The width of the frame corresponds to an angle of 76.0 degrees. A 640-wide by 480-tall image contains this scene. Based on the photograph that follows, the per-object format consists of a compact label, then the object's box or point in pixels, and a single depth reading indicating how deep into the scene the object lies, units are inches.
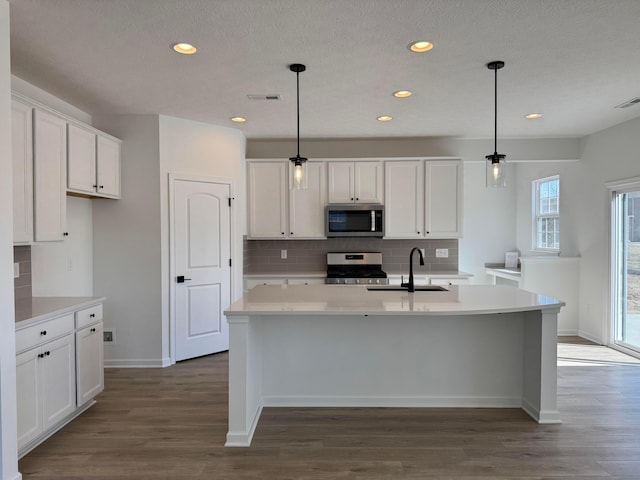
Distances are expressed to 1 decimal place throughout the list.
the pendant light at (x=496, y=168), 114.5
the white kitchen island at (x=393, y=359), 123.2
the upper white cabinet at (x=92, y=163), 130.8
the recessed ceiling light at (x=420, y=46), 102.0
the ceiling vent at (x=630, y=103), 146.5
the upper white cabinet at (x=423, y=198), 201.3
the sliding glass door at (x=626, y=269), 178.2
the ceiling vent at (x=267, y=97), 141.0
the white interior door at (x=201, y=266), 170.1
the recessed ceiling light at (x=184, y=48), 102.6
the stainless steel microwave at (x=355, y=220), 199.3
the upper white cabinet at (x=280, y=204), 203.5
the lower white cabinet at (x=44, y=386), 94.2
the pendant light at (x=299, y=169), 117.6
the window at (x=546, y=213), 230.8
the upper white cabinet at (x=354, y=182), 202.5
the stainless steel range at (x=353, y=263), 212.4
